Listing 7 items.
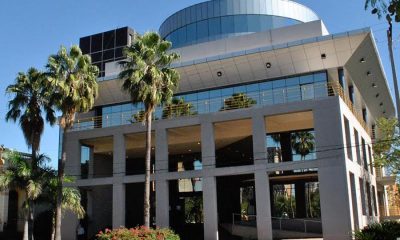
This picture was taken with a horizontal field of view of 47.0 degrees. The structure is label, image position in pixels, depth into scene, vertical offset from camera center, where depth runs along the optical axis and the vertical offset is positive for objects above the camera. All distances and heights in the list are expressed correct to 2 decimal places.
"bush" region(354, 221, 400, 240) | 17.78 -1.45
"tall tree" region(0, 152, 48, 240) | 29.94 +1.75
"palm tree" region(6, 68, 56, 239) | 33.62 +7.22
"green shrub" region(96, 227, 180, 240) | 22.58 -1.59
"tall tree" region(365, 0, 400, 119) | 5.54 +2.26
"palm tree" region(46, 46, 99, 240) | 30.41 +7.91
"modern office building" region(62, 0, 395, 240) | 30.03 +5.18
